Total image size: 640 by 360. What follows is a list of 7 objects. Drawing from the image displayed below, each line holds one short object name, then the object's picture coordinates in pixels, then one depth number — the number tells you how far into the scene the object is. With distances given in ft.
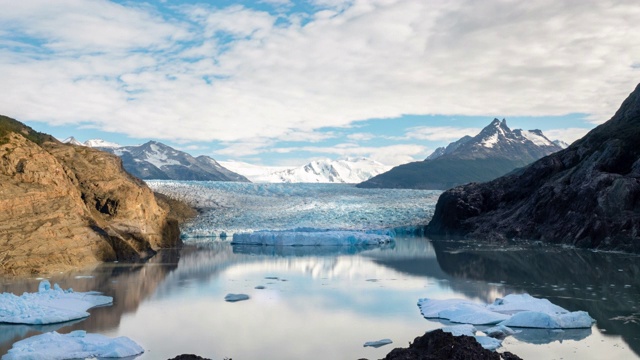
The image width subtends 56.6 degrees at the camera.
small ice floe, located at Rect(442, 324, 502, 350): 41.34
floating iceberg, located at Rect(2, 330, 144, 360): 38.86
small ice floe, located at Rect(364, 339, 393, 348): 42.86
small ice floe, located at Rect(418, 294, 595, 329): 48.14
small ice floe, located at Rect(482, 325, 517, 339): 44.98
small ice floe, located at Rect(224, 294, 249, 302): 64.39
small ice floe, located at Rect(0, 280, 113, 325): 50.39
